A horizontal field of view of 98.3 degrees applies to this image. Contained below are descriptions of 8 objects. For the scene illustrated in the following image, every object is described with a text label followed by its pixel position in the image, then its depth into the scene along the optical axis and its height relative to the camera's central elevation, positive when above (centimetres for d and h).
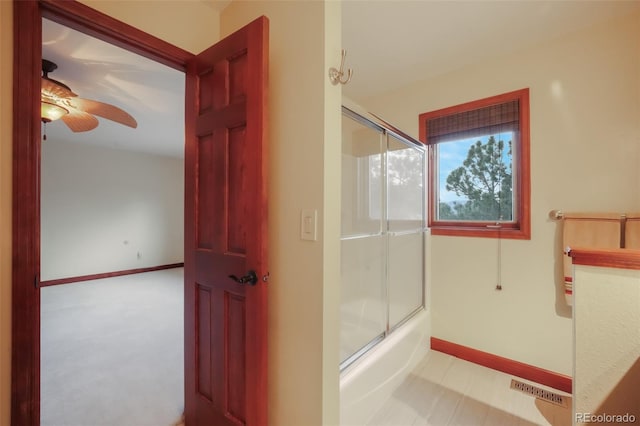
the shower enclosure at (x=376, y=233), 191 -16
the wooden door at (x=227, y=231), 118 -9
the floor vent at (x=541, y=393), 181 -123
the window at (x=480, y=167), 212 +39
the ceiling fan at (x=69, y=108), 211 +89
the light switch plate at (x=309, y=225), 114 -5
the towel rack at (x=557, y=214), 191 -1
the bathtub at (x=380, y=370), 152 -103
